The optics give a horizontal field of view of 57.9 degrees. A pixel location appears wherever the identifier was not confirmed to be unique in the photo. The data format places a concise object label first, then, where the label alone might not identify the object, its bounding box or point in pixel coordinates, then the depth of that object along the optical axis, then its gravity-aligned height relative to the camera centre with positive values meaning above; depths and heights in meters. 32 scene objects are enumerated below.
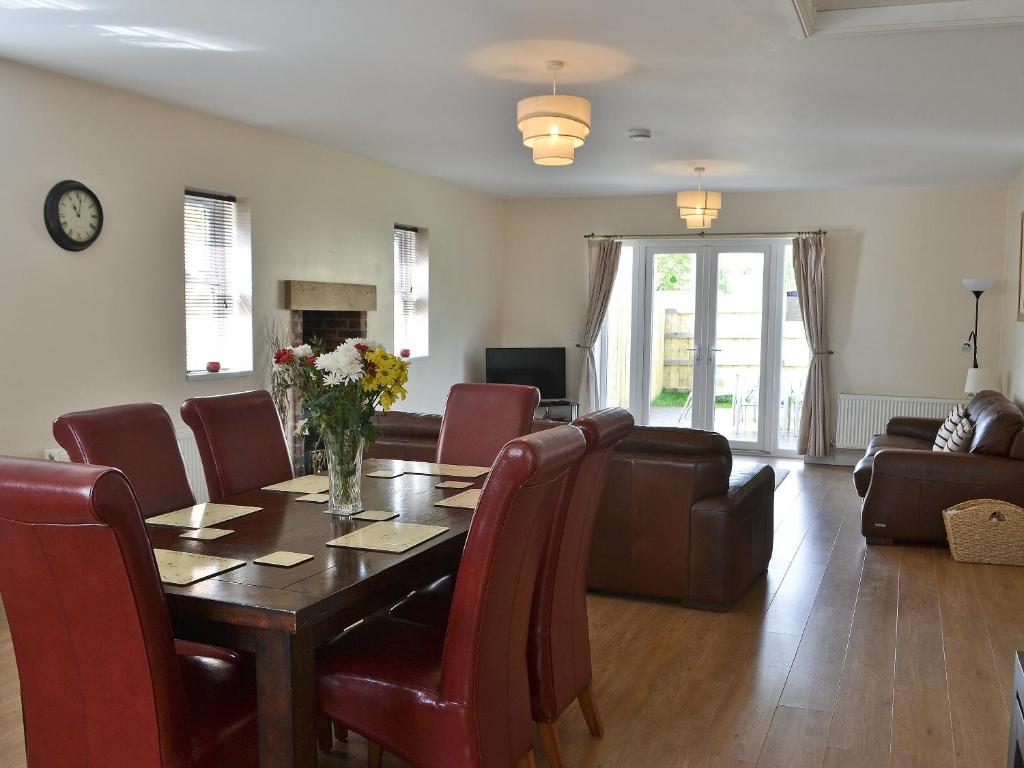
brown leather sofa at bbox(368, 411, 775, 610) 4.31 -0.89
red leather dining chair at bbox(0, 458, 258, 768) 1.78 -0.63
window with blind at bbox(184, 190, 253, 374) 5.80 +0.28
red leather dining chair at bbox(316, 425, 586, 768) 2.12 -0.85
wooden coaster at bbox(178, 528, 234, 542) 2.58 -0.58
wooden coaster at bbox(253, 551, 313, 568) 2.32 -0.58
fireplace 6.46 +0.13
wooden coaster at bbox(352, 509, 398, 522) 2.80 -0.57
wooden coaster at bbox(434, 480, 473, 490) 3.29 -0.55
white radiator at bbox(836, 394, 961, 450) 8.57 -0.73
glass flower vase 2.81 -0.43
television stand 9.48 -0.81
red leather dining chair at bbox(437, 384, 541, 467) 3.94 -0.38
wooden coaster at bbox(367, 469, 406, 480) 3.51 -0.55
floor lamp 7.57 -0.33
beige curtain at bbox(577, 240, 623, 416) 9.64 +0.27
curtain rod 9.00 +0.99
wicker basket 5.24 -1.12
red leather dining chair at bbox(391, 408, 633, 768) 2.74 -0.85
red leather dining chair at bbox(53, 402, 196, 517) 2.86 -0.39
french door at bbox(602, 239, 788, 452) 9.22 -0.04
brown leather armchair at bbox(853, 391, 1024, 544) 5.45 -0.86
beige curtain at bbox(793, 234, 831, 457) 8.83 +0.01
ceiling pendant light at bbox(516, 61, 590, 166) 4.43 +1.01
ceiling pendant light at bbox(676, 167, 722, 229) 7.67 +1.06
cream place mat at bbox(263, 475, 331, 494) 3.25 -0.56
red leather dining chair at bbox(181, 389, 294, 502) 3.36 -0.42
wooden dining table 2.03 -0.62
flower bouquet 2.72 -0.19
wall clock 4.70 +0.58
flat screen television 9.42 -0.38
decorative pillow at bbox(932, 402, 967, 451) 6.42 -0.65
